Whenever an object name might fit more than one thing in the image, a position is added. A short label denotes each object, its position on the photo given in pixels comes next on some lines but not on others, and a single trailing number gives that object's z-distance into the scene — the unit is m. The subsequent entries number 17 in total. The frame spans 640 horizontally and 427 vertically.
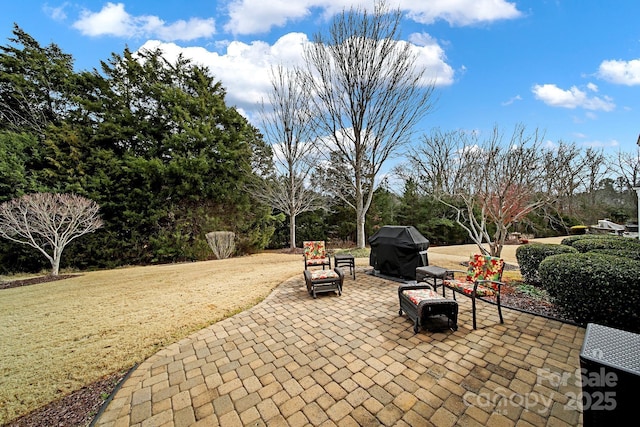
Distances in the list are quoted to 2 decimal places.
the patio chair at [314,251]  6.33
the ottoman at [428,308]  2.99
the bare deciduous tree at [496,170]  6.07
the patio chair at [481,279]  3.28
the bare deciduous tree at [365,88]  9.30
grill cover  5.48
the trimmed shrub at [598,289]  2.79
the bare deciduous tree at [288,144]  11.55
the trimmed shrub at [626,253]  4.01
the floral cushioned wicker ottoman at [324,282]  4.49
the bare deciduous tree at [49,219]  7.73
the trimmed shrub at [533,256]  4.94
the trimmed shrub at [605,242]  4.91
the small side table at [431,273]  3.99
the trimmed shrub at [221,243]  11.67
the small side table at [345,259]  5.84
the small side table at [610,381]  1.24
